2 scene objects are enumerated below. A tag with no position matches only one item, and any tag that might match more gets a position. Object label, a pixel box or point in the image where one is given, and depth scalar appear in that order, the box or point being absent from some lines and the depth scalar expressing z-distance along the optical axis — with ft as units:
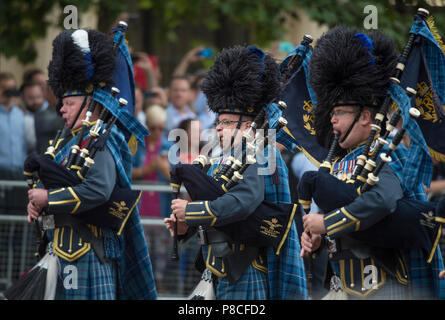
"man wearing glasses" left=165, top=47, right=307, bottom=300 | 32.14
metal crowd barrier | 50.11
